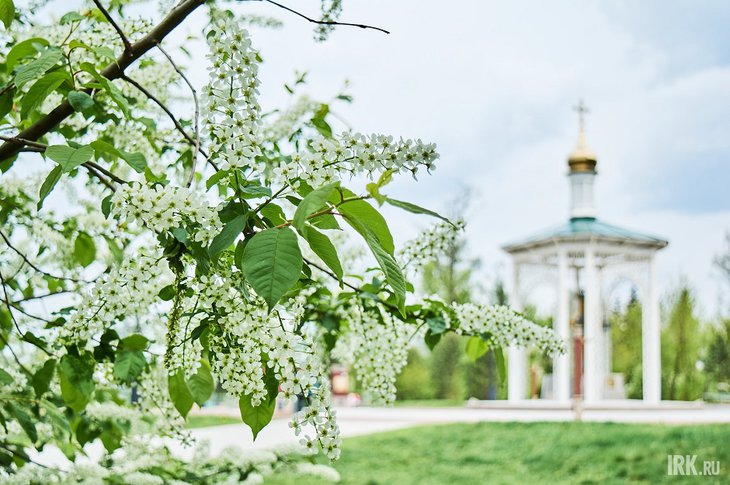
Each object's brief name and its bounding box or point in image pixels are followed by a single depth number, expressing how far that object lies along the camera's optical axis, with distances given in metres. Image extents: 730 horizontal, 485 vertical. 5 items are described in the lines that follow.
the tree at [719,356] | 20.28
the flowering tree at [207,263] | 1.04
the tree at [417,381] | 22.53
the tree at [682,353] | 20.17
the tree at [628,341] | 20.08
